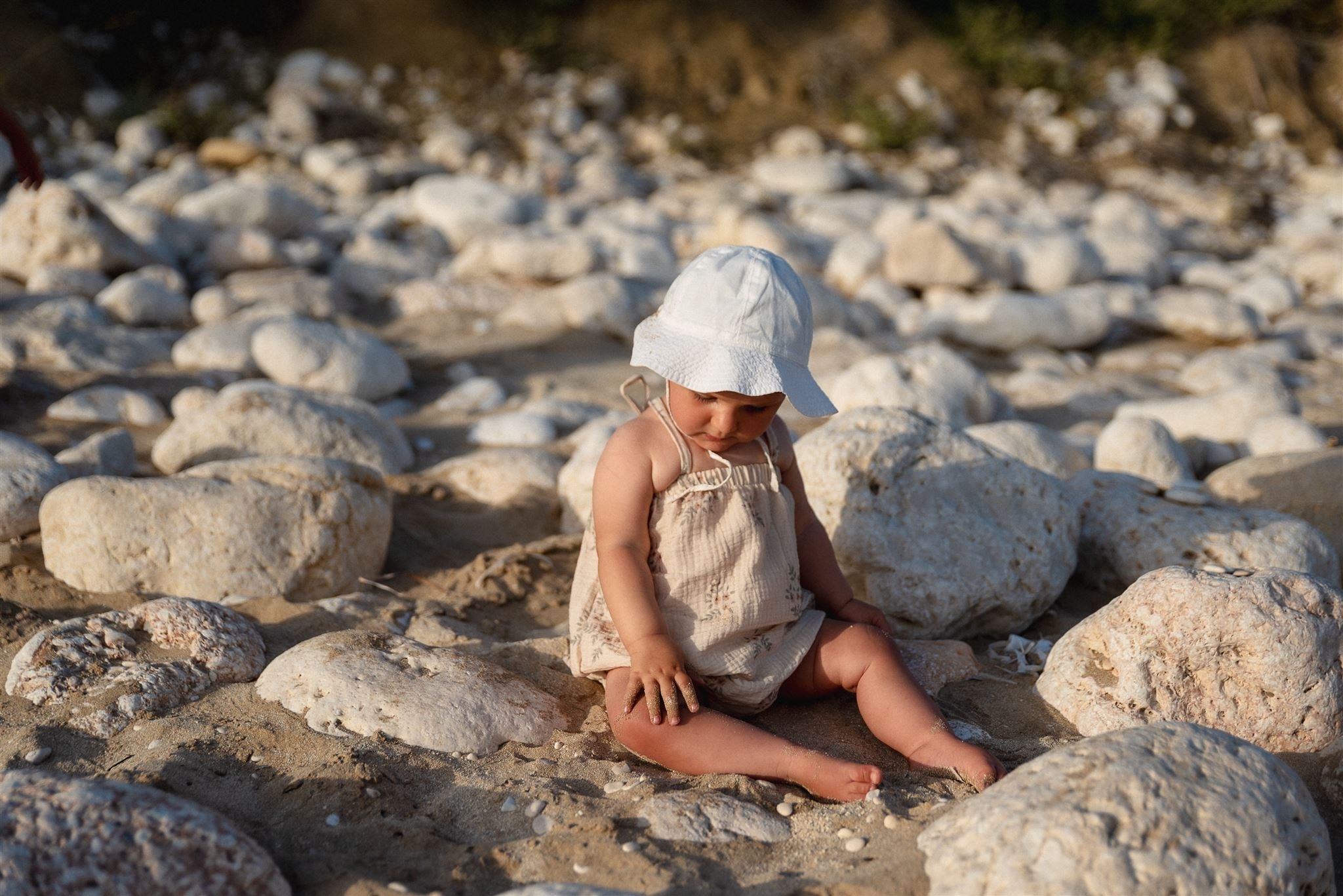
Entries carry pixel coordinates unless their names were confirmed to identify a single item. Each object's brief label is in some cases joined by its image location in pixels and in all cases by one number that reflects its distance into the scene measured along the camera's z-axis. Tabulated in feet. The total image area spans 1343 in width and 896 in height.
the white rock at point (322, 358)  17.19
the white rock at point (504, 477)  13.93
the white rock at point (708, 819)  7.18
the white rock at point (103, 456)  12.46
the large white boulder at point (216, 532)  10.39
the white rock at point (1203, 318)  24.41
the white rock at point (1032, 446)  13.76
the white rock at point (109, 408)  15.23
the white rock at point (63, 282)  19.67
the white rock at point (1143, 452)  14.39
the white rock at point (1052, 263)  26.02
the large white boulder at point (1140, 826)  6.05
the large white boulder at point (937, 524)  10.73
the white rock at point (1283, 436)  15.34
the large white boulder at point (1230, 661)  8.56
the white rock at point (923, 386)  15.66
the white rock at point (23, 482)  10.90
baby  8.25
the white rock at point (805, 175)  33.58
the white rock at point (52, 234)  20.30
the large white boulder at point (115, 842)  5.85
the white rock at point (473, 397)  18.06
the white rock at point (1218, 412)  16.72
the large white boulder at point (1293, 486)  12.65
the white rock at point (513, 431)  16.20
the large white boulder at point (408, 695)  8.28
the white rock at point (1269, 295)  26.17
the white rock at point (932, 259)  25.08
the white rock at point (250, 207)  24.44
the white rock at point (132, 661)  8.29
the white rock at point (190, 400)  15.43
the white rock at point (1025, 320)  23.17
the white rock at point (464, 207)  26.61
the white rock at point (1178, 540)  11.24
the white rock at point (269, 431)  13.37
